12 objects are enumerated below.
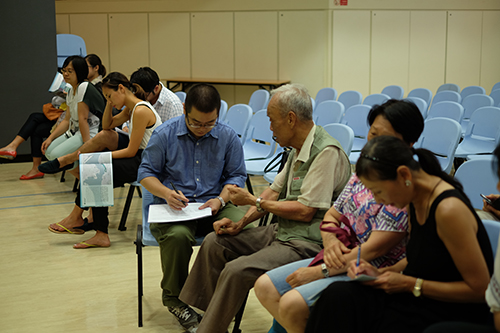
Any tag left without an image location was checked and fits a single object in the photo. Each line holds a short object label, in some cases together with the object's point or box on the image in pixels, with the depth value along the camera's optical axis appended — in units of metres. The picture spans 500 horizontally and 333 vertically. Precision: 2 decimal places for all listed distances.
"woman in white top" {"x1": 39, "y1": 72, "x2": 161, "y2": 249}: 3.56
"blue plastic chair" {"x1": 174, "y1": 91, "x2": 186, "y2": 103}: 6.80
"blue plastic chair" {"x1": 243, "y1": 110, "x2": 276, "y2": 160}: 4.67
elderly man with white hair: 2.11
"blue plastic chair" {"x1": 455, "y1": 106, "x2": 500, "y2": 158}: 4.78
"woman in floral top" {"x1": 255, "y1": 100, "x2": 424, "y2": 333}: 1.81
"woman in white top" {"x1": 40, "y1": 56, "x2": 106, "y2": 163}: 4.44
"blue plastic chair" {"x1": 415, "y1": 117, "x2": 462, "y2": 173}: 4.00
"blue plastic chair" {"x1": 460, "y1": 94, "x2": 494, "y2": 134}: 6.29
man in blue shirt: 2.53
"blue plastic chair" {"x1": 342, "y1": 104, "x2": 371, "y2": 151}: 5.45
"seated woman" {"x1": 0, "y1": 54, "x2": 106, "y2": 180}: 5.91
